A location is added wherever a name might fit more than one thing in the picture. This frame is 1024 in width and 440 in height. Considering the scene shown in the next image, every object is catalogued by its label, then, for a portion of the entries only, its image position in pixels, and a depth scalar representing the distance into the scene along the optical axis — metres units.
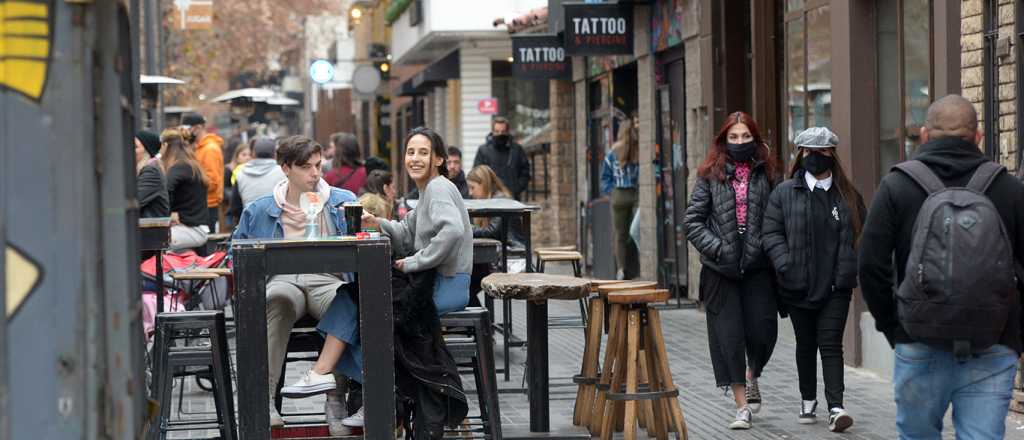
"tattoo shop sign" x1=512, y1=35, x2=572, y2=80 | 23.30
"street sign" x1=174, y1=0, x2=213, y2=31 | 33.31
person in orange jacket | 18.03
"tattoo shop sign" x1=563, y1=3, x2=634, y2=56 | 19.06
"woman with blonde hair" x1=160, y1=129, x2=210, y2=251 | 13.71
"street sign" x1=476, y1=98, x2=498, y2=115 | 31.12
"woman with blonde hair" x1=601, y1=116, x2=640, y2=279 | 20.23
